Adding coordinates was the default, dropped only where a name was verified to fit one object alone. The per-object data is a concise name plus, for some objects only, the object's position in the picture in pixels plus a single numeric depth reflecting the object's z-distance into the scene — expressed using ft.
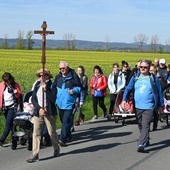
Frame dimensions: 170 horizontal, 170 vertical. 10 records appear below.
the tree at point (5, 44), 423.27
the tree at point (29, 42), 433.07
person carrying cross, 29.32
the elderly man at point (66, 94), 34.65
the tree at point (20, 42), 434.71
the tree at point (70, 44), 465.59
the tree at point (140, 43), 570.91
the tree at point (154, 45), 485.15
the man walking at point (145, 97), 32.37
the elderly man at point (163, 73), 50.18
